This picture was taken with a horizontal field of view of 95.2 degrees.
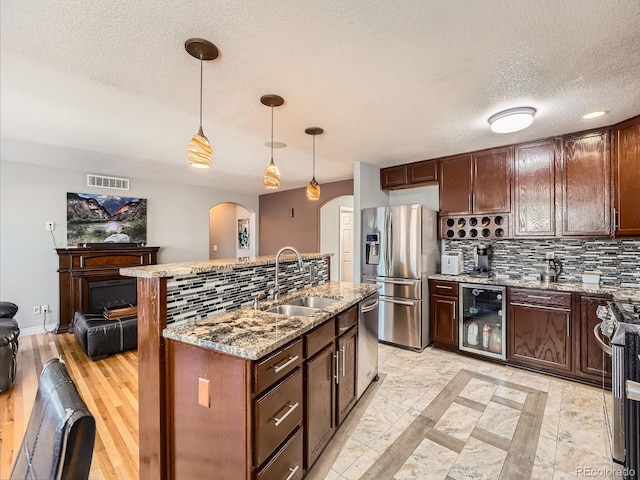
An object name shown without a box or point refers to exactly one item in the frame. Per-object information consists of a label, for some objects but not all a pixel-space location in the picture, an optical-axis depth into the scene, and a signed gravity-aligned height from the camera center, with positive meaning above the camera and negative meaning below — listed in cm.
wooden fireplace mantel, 441 -45
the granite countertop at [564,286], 261 -46
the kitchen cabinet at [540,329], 287 -92
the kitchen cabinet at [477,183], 341 +71
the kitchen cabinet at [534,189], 314 +56
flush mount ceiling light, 246 +104
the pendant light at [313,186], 292 +58
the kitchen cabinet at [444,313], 355 -91
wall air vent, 473 +101
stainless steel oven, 148 -86
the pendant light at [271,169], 227 +62
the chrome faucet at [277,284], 220 -34
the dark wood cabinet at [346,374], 207 -100
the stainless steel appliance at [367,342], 244 -90
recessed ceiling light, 252 +110
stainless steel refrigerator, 361 -32
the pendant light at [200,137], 164 +67
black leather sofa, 260 -101
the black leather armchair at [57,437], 63 -45
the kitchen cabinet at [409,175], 395 +93
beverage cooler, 323 -92
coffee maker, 366 -25
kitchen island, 128 -63
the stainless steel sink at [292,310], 217 -51
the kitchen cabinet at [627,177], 263 +58
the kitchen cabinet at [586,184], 285 +56
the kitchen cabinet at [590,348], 269 -101
